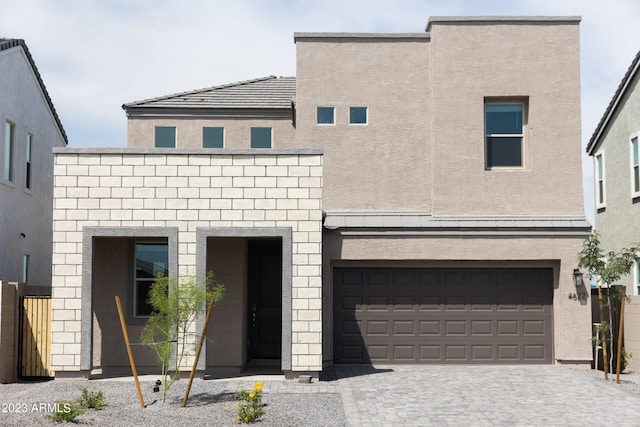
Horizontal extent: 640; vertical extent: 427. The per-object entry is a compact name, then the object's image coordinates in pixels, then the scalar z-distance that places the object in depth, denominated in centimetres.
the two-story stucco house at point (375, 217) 1420
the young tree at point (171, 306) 1174
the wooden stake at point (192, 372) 1156
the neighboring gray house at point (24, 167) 1884
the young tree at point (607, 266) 1481
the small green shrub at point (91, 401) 1123
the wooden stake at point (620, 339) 1410
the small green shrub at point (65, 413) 1033
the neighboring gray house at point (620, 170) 2097
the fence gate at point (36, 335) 1438
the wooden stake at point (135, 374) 1128
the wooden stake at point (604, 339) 1456
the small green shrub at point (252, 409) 1043
